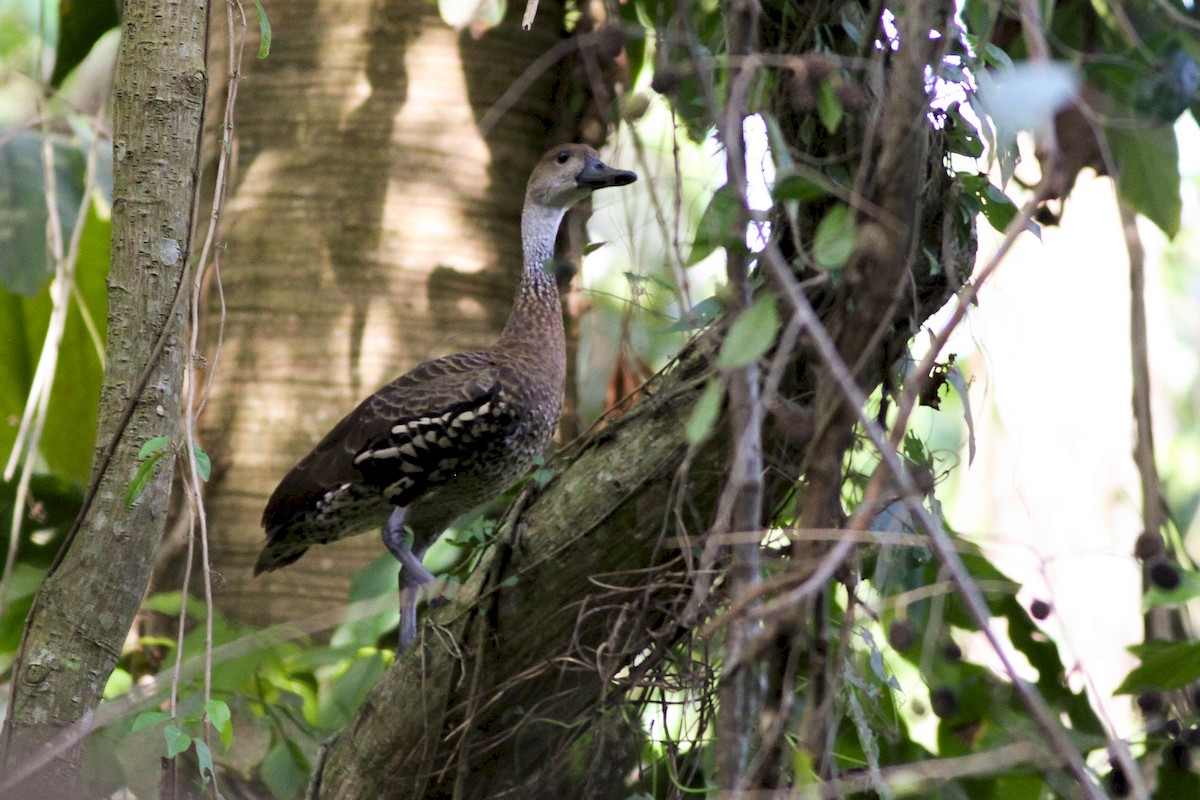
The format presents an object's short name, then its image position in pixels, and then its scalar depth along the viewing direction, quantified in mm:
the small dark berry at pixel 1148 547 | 11962
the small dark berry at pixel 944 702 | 11705
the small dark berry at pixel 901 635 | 10503
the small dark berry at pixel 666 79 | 10625
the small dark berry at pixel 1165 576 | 11959
